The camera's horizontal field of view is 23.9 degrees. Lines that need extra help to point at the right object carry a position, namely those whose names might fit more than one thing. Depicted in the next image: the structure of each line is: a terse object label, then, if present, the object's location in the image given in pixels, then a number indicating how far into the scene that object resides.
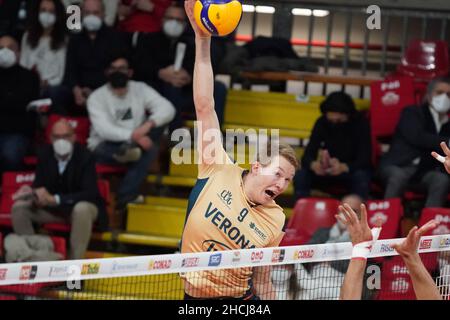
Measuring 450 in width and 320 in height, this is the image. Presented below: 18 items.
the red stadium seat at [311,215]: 10.98
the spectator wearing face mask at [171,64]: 12.19
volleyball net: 6.61
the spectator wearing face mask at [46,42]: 12.72
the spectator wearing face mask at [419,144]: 11.18
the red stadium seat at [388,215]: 10.66
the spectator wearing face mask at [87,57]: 12.47
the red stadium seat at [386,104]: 12.12
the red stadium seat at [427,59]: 12.77
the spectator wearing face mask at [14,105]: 11.92
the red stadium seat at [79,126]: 12.26
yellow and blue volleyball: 6.52
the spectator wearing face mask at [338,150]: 11.34
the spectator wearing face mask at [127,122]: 11.63
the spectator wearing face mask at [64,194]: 10.99
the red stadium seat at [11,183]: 11.72
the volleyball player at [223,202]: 6.61
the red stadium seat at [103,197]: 11.27
